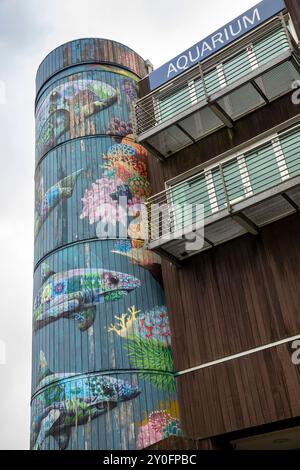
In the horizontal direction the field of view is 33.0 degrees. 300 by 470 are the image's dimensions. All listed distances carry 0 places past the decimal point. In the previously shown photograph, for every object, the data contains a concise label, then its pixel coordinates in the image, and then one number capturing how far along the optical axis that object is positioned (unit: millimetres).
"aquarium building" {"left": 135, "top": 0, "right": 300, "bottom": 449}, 13789
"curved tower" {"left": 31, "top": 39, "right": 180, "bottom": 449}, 17922
